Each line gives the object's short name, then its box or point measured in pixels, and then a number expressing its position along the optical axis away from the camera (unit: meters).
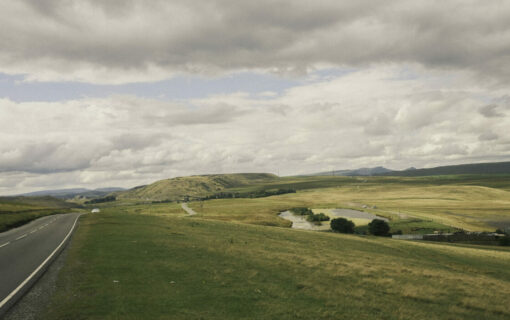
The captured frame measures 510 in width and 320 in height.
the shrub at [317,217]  153.12
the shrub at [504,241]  91.50
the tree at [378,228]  113.31
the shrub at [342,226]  118.56
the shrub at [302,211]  178.11
